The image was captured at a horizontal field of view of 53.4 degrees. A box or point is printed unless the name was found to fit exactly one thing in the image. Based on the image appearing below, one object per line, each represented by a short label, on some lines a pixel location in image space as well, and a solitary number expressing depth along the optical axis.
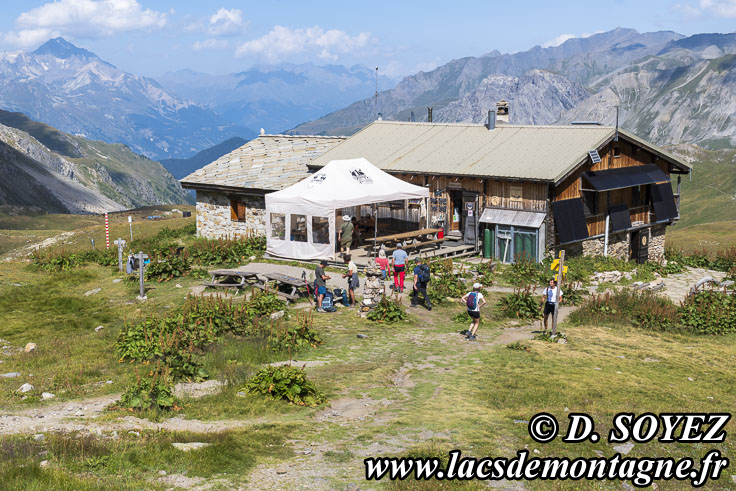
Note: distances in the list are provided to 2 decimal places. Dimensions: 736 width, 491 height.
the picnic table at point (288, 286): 23.56
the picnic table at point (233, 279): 25.00
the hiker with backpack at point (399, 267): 24.34
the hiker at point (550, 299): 20.14
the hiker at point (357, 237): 33.50
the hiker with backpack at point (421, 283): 23.19
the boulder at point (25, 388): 14.33
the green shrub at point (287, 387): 13.45
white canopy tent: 30.38
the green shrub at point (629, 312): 22.98
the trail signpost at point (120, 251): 28.08
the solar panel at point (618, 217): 35.19
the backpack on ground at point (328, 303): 22.62
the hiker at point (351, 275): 23.11
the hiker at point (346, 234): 31.52
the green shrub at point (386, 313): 21.73
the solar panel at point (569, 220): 31.98
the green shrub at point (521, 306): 23.38
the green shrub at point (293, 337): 17.84
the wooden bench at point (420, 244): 31.81
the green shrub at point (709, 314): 22.39
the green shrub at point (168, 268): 27.36
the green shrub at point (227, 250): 30.52
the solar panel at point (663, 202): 37.91
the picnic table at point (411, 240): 31.77
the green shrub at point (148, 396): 12.77
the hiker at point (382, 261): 23.84
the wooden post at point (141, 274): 24.46
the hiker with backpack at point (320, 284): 22.31
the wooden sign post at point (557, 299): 18.80
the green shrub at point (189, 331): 15.89
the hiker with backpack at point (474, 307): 19.81
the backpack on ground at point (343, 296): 23.70
